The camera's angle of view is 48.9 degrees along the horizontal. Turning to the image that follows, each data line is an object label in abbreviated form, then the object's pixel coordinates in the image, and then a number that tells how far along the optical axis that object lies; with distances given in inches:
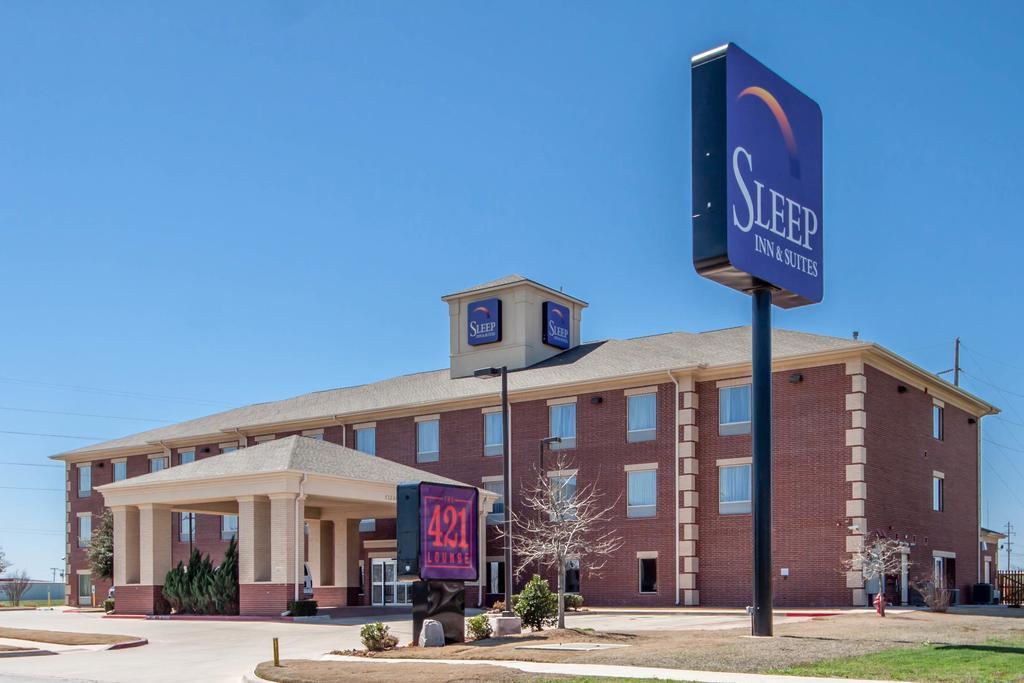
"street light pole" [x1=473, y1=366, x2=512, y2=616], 1147.6
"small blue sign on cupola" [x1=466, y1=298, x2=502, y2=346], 2036.2
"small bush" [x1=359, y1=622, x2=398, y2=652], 974.4
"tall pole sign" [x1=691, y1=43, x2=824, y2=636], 900.0
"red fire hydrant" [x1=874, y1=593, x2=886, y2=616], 1224.2
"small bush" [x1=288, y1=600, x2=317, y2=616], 1443.2
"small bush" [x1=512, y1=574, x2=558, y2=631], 1123.3
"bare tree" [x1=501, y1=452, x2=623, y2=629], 1731.1
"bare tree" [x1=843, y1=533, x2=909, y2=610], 1412.4
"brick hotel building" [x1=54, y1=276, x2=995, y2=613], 1550.2
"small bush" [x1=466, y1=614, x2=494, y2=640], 1026.1
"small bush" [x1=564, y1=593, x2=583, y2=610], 1526.6
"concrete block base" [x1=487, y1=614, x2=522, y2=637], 1039.5
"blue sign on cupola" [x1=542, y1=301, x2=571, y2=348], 2046.0
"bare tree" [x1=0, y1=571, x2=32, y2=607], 3005.2
